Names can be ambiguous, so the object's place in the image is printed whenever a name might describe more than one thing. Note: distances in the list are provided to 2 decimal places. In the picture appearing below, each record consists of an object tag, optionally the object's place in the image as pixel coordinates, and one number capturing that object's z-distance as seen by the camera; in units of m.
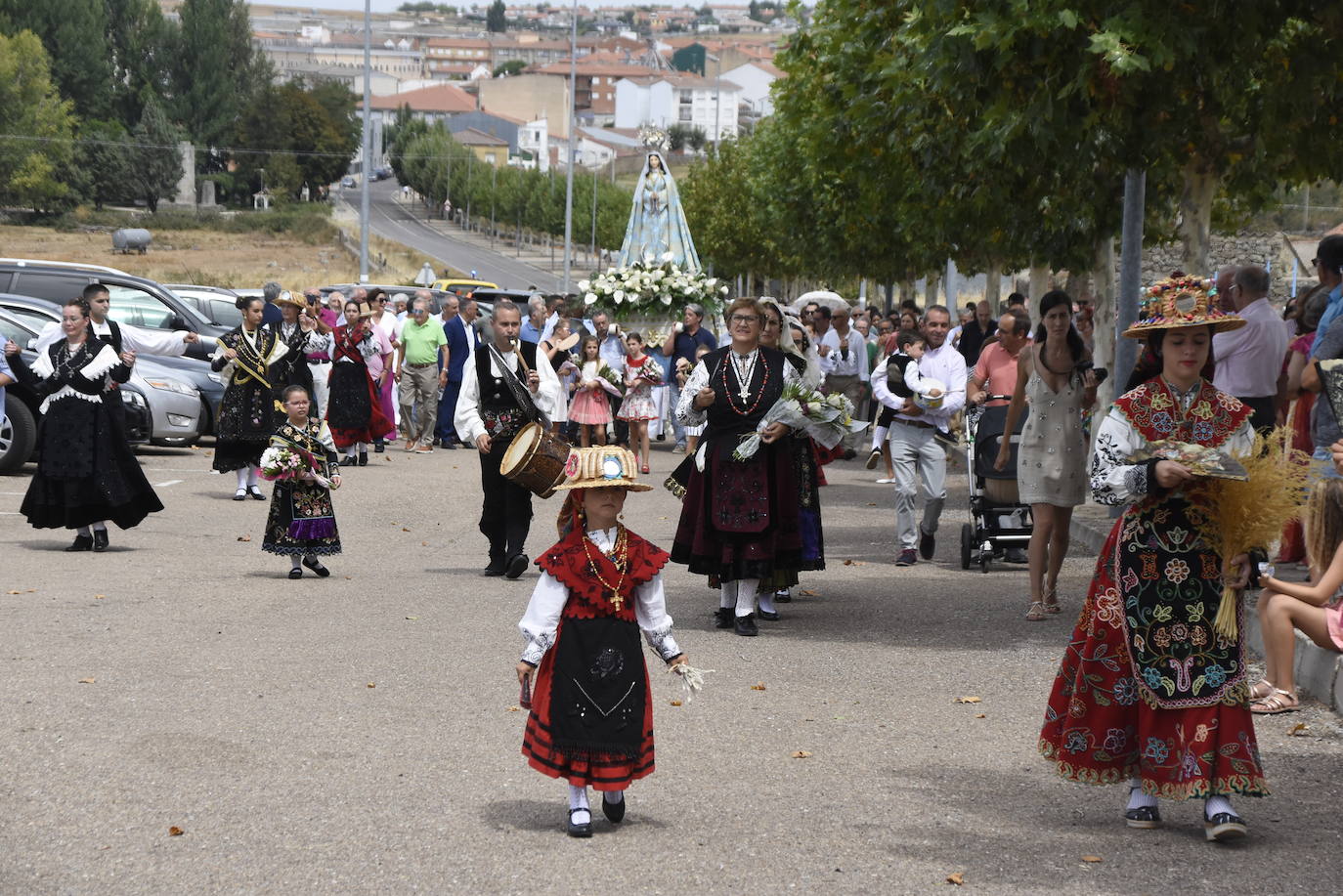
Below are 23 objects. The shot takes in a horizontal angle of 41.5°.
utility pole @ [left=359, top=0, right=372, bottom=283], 44.66
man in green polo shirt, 24.45
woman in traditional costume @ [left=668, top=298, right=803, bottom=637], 10.58
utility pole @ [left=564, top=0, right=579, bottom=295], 58.12
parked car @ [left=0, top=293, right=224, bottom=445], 20.11
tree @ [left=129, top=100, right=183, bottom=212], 122.81
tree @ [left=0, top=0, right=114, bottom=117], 126.31
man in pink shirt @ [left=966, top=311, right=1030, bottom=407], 13.45
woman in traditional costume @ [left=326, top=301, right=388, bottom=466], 21.08
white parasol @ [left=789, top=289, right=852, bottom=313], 28.08
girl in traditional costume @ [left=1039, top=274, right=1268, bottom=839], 6.16
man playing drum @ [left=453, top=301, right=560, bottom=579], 12.21
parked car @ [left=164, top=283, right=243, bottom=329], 26.70
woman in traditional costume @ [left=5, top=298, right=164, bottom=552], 13.28
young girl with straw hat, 6.18
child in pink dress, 20.98
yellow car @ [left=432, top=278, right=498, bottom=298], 40.38
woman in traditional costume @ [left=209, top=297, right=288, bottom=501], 16.84
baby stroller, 13.27
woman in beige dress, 10.93
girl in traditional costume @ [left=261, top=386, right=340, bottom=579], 12.45
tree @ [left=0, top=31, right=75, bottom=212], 110.38
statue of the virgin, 28.22
